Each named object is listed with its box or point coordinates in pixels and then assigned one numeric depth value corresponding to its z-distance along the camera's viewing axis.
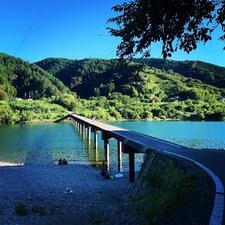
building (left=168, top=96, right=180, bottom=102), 140.77
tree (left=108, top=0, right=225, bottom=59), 4.72
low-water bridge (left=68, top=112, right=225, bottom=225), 4.93
